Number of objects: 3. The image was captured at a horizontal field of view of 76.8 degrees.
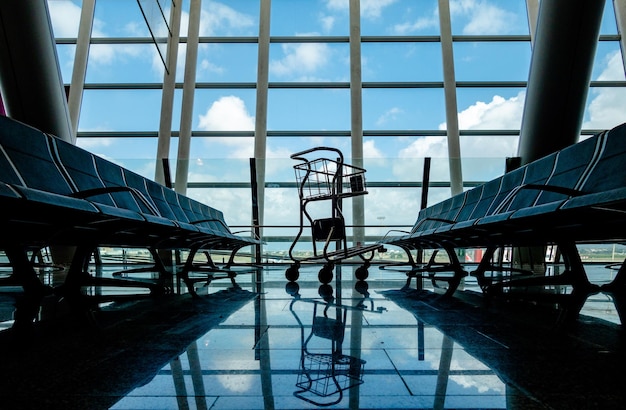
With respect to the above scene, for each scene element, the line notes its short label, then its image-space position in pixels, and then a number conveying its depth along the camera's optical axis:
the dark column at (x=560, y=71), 4.73
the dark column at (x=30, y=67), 4.35
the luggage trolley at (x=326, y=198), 3.52
